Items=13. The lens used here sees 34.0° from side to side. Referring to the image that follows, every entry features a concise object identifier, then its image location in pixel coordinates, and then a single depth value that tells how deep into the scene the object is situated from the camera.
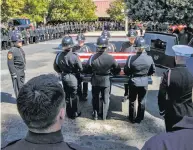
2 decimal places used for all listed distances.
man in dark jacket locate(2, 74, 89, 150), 1.67
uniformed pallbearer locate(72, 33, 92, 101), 7.93
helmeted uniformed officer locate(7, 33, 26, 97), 7.12
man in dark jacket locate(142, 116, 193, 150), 1.69
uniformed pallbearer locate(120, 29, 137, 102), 7.72
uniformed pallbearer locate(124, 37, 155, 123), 5.89
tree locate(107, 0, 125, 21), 48.22
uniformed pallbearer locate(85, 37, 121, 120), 6.15
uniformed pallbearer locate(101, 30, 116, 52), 8.30
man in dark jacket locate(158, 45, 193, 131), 3.68
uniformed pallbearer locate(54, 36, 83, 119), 6.31
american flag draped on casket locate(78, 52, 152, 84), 6.71
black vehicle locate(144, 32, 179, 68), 10.39
